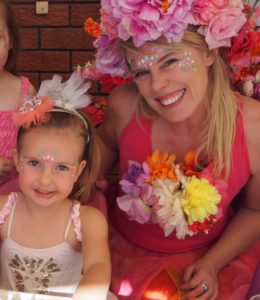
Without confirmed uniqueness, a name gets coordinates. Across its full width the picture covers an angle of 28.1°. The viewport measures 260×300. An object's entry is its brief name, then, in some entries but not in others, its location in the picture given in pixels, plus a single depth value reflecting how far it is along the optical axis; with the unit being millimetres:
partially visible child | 2184
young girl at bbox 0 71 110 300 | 1720
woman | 1812
